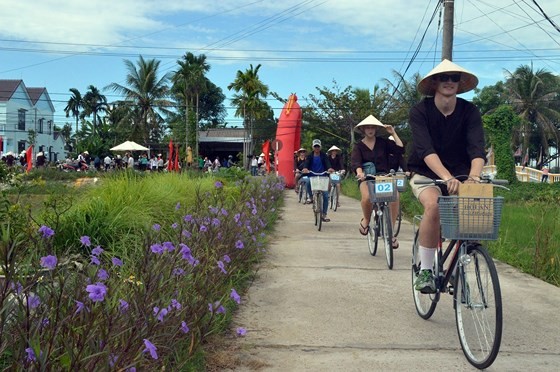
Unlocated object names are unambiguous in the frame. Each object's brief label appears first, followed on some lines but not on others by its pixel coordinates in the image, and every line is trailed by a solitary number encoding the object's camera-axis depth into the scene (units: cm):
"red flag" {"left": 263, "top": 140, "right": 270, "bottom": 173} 2598
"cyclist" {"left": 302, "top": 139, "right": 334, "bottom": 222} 1147
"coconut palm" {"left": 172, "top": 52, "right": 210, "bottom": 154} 5459
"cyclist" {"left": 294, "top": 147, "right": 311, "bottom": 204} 1313
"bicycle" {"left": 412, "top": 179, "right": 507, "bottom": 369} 338
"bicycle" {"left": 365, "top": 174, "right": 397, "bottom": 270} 659
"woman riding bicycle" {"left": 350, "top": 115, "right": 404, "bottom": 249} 772
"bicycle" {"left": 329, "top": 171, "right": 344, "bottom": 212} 1400
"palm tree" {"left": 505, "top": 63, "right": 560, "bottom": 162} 5250
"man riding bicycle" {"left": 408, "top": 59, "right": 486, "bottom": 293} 410
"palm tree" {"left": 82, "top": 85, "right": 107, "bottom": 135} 7300
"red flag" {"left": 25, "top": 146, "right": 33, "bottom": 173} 2633
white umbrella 4100
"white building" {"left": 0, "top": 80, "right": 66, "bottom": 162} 5544
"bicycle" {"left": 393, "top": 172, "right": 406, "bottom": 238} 720
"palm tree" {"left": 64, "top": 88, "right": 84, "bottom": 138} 7281
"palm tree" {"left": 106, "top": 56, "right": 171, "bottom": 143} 5209
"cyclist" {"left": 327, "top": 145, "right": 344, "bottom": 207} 1236
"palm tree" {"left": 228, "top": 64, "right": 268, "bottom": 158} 5238
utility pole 1427
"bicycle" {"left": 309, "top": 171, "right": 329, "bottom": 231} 1020
